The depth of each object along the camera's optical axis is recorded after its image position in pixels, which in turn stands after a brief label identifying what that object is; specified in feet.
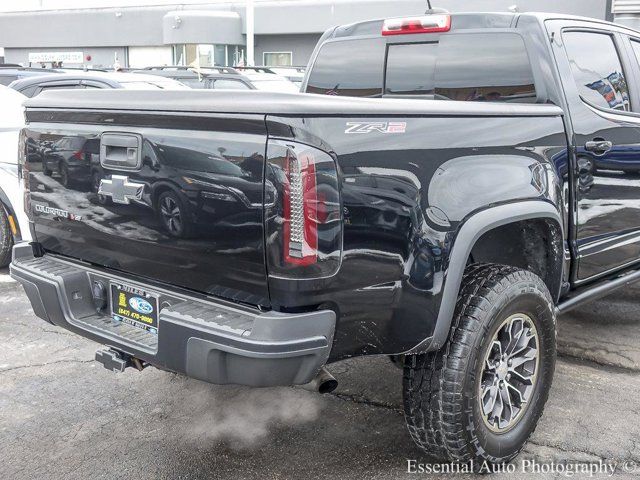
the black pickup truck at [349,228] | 8.20
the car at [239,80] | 36.27
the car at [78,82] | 27.07
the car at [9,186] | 19.24
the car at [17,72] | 36.52
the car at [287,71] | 45.31
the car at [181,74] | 36.52
